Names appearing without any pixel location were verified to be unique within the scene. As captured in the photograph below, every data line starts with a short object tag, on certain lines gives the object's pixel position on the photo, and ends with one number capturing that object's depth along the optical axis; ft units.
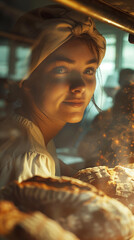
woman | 2.43
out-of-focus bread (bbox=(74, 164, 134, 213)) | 2.94
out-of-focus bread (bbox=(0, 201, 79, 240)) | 2.19
